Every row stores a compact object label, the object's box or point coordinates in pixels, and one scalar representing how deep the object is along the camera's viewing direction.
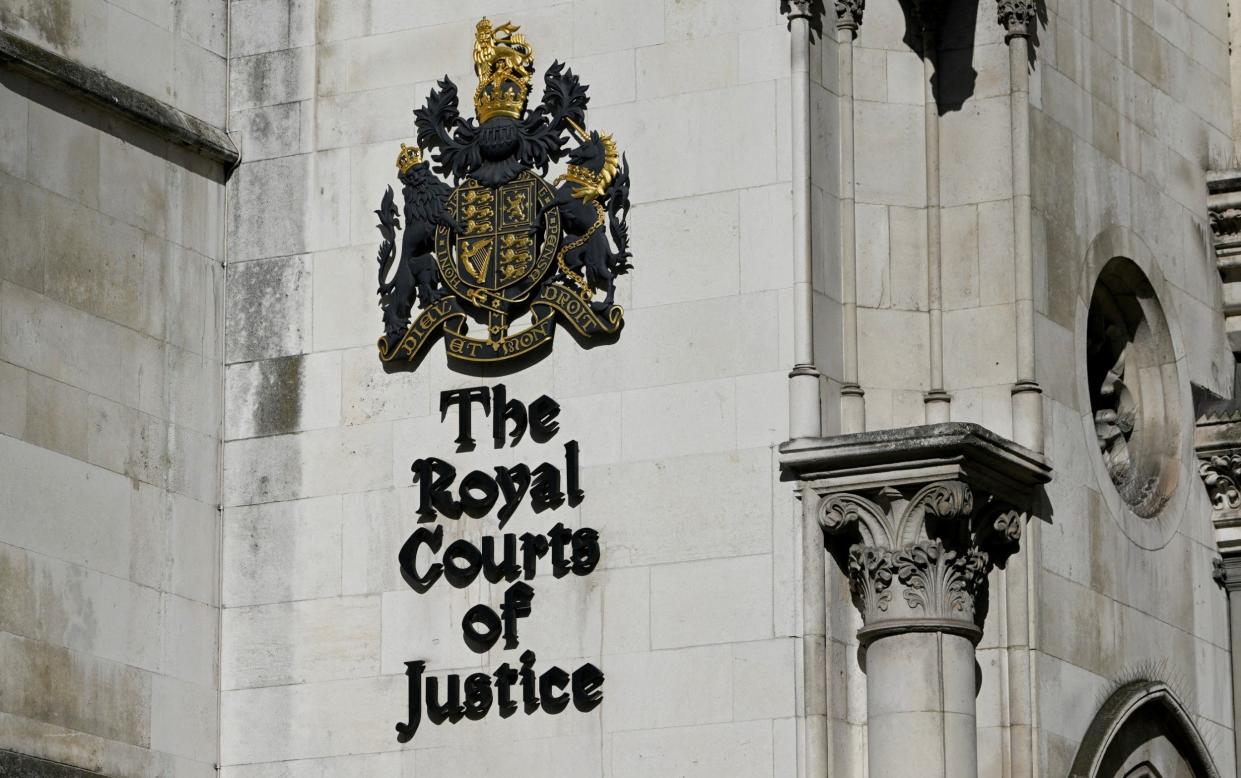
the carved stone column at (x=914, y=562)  20.70
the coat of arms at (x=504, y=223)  22.47
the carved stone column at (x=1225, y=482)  24.58
